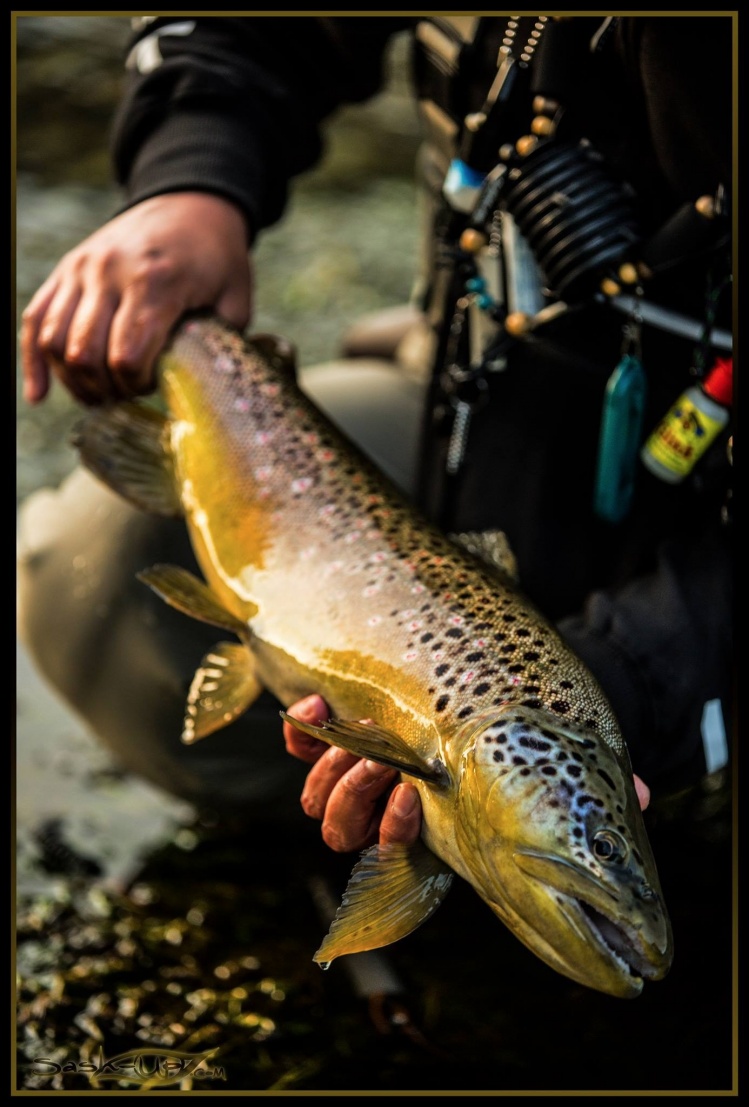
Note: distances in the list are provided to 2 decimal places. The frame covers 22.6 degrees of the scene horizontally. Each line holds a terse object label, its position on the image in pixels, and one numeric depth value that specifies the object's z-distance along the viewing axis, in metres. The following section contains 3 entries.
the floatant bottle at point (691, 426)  0.90
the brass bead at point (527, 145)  0.91
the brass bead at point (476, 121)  0.92
